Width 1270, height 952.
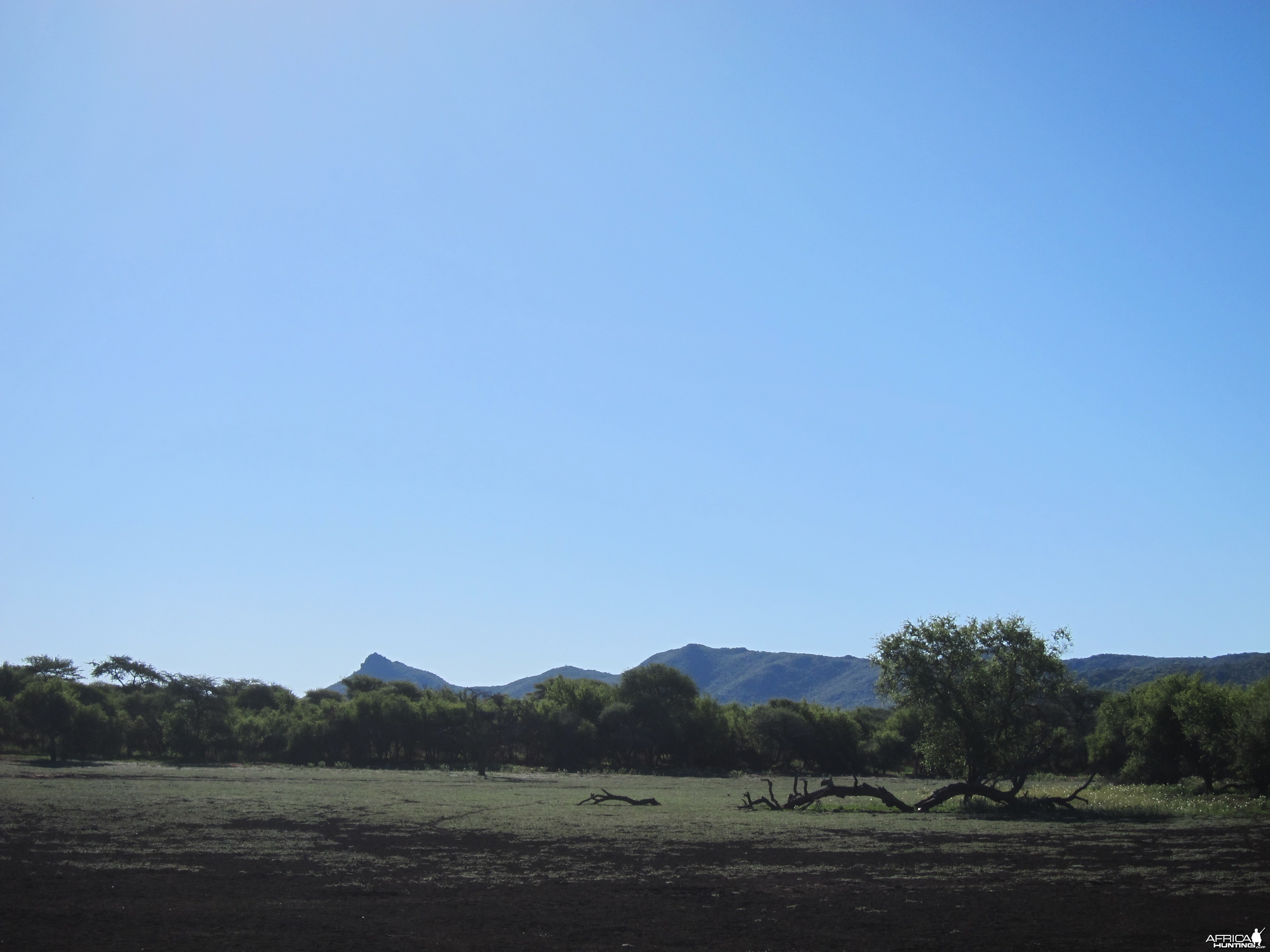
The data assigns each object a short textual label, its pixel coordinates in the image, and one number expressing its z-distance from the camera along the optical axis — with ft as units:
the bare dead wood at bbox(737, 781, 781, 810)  135.23
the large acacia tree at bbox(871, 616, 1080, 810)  133.59
